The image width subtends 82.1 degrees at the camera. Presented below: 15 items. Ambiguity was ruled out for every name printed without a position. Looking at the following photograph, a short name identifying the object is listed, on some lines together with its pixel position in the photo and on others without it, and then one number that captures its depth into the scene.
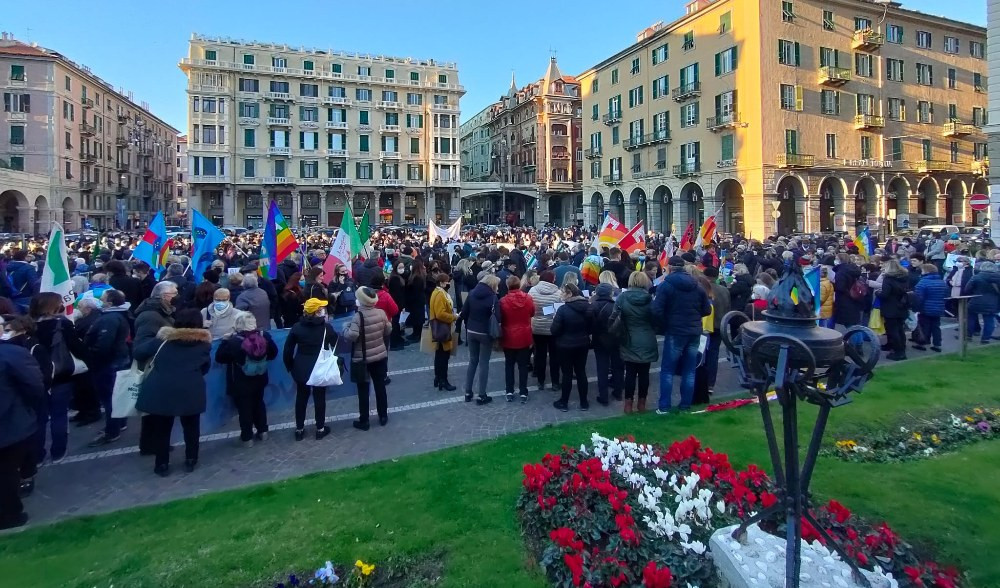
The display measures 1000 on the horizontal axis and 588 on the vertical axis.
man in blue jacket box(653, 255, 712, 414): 7.55
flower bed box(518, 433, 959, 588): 3.84
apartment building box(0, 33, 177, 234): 52.53
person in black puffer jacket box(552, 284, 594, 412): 7.99
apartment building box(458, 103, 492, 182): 98.38
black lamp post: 2.94
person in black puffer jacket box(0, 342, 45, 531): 5.10
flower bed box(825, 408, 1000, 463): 6.26
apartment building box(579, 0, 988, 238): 38.75
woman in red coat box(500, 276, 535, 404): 8.34
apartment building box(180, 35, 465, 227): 62.19
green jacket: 7.85
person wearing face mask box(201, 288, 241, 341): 7.39
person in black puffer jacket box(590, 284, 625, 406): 8.18
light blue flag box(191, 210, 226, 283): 12.46
